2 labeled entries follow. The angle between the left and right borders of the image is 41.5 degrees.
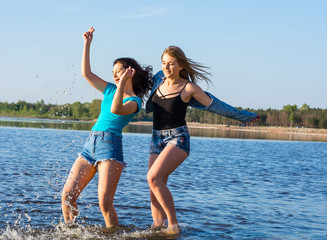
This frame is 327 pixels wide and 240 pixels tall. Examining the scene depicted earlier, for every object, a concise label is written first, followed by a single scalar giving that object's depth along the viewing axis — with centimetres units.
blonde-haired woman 568
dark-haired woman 536
